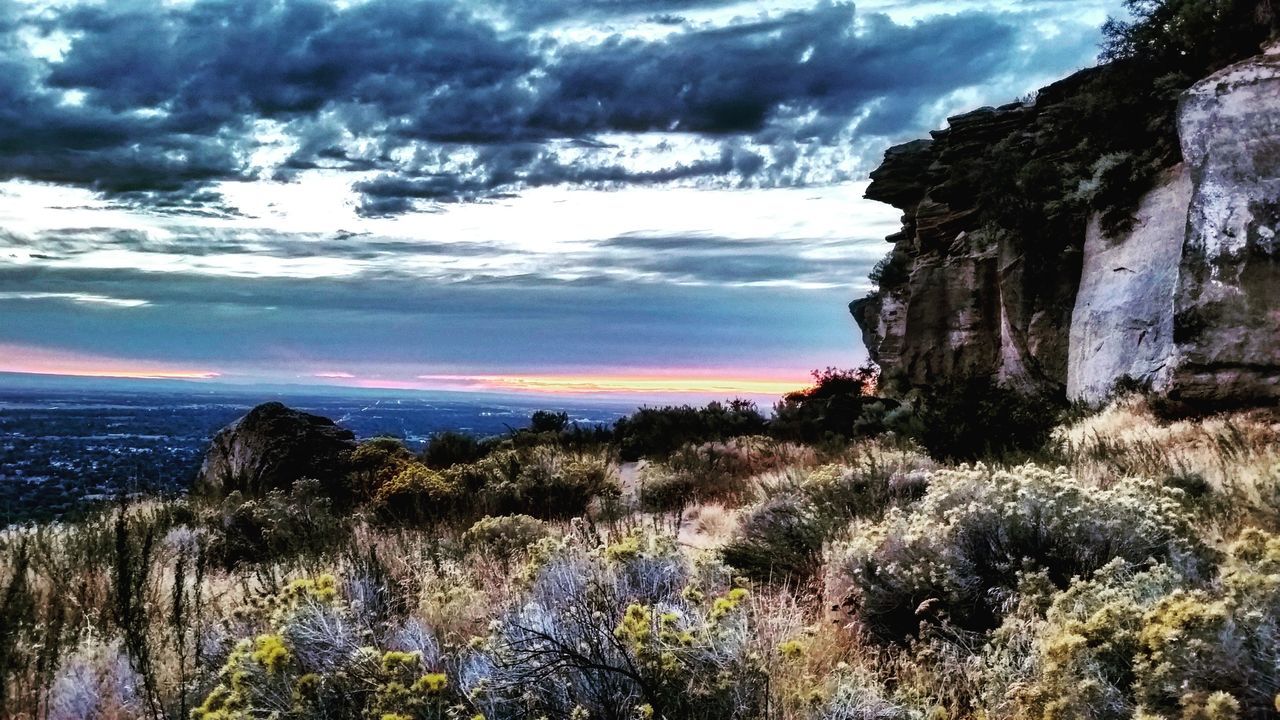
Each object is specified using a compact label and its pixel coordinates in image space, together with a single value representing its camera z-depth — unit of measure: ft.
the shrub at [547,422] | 65.00
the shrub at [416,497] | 31.73
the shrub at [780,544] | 19.99
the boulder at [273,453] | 37.78
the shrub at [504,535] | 22.85
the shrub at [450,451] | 49.90
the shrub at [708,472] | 33.81
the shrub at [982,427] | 33.88
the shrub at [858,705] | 11.37
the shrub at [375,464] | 36.19
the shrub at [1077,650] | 10.46
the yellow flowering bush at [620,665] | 11.42
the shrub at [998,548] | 15.26
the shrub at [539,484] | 33.06
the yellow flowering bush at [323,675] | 10.78
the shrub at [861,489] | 23.54
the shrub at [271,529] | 24.34
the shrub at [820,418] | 54.24
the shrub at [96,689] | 12.14
